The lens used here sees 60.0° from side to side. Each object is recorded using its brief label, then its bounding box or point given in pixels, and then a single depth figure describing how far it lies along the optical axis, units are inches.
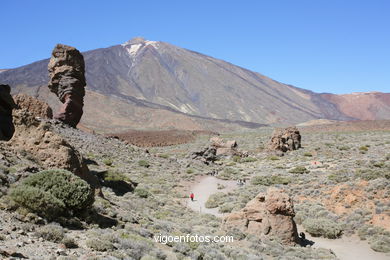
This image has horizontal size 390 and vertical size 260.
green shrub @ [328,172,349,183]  933.8
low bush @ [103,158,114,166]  1175.3
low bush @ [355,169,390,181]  859.9
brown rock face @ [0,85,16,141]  765.3
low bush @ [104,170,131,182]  851.3
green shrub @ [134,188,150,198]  849.3
